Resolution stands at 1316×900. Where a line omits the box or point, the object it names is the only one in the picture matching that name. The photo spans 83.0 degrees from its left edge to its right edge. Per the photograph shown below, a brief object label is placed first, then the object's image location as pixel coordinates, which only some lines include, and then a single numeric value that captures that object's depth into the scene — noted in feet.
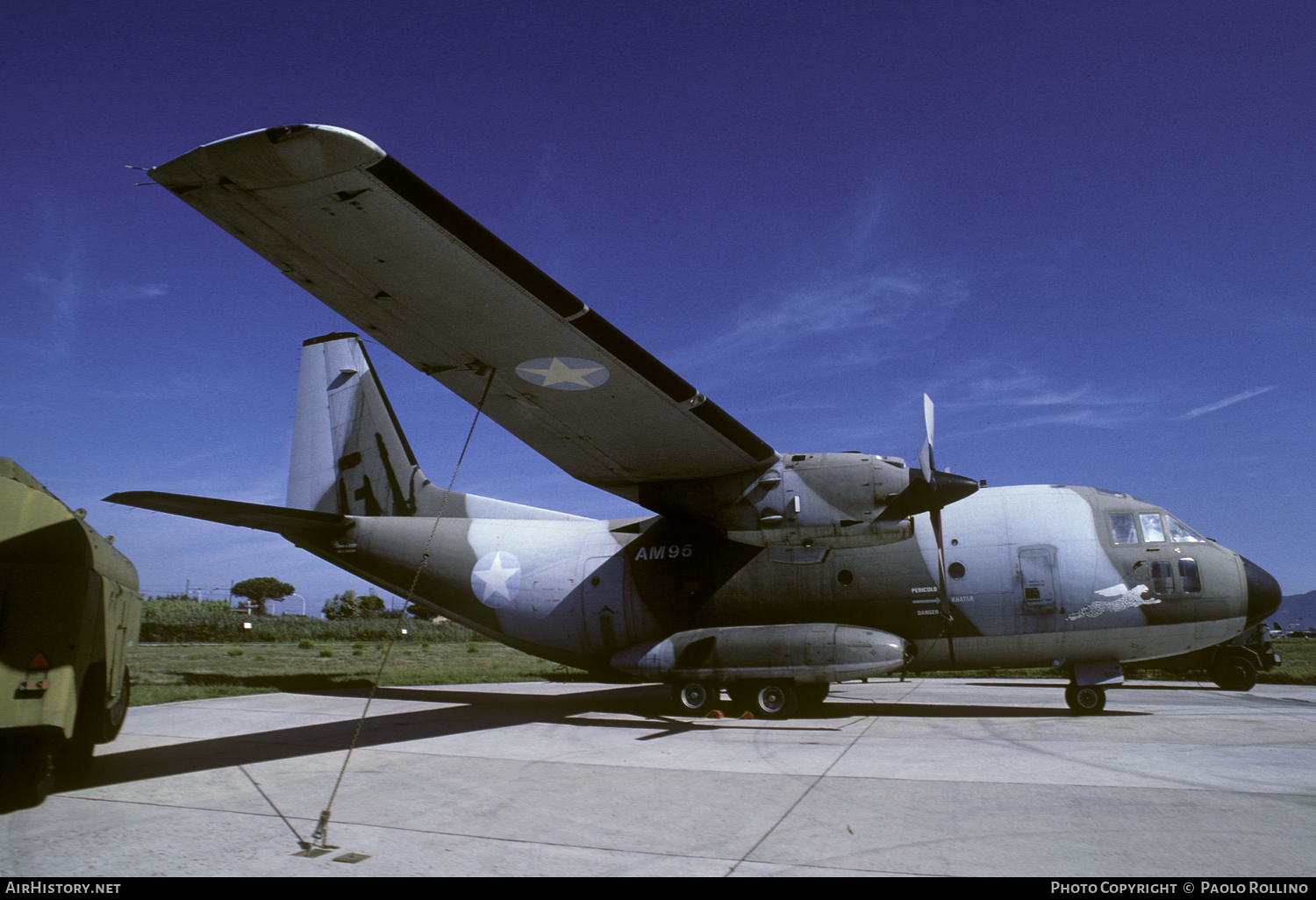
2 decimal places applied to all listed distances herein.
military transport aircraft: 29.04
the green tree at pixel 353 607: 252.01
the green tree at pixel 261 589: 365.40
